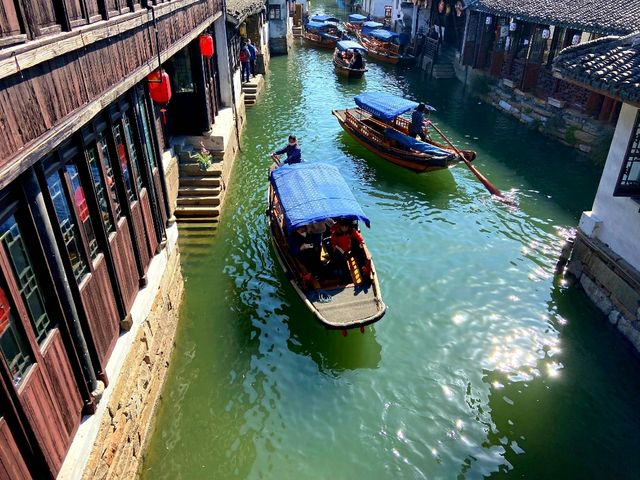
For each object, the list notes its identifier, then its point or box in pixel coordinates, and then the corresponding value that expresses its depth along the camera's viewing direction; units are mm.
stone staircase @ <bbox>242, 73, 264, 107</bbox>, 25891
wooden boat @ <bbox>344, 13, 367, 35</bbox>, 46541
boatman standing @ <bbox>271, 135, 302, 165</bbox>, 14688
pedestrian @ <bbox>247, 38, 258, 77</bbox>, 26434
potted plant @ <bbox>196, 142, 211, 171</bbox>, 15030
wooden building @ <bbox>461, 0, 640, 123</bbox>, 19172
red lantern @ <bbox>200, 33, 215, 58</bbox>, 14878
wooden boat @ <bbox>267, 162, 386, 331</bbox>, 9836
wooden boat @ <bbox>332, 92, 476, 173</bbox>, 17234
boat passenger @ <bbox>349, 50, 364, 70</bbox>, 31531
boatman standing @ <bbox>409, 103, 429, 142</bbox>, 18500
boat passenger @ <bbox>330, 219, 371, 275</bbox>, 10836
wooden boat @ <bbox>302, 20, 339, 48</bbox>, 41219
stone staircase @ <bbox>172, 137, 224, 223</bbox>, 14492
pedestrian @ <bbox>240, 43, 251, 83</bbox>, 25812
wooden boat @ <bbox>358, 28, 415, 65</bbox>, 36472
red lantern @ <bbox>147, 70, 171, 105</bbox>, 9453
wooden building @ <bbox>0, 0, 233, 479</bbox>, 4730
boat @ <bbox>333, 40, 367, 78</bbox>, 31328
